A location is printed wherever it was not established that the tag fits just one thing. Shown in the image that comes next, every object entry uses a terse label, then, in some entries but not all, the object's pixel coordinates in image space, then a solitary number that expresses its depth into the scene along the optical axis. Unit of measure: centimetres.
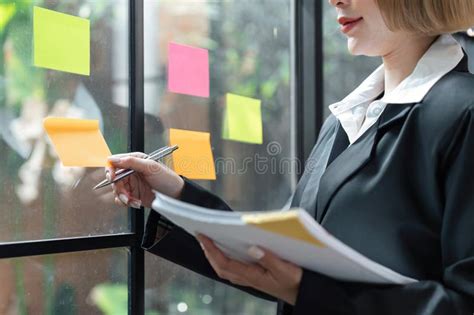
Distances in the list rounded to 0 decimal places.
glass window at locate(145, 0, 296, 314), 195
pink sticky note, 196
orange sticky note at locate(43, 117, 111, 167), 180
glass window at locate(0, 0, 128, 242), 178
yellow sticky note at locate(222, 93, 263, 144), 206
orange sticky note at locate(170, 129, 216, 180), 195
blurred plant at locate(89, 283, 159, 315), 188
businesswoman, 162
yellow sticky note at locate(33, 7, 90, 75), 179
